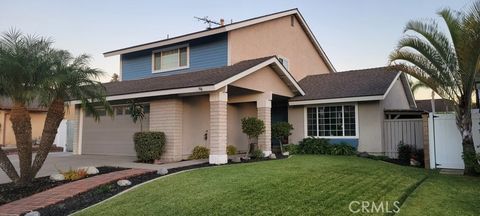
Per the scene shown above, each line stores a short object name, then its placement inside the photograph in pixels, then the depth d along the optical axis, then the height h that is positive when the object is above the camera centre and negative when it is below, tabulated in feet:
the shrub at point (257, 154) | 47.37 -3.79
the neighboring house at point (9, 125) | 79.92 +0.23
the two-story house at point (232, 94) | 45.06 +4.53
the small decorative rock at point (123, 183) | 28.12 -4.61
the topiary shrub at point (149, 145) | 43.09 -2.36
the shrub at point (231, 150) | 53.70 -3.65
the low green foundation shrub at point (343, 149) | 50.70 -3.29
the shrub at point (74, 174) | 31.36 -4.43
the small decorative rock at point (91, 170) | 33.99 -4.34
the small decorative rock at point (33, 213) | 20.80 -5.26
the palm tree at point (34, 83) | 28.02 +3.56
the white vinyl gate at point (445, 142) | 37.58 -1.63
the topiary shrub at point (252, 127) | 45.93 -0.07
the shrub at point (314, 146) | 52.54 -3.00
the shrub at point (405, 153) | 45.88 -3.45
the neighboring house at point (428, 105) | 100.68 +6.86
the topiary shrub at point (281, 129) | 51.42 -0.37
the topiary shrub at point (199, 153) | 48.19 -3.73
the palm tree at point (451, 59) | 31.19 +6.77
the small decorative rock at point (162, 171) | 32.85 -4.26
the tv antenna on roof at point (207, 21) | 78.87 +23.97
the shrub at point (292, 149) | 55.31 -3.57
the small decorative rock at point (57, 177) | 31.03 -4.58
